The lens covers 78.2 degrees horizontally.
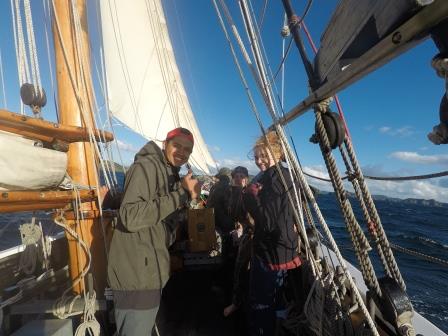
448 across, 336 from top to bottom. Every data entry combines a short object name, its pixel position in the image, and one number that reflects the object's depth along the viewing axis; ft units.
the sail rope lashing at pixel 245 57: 6.61
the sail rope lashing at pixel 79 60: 7.76
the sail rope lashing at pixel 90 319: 5.98
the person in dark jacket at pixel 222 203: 15.67
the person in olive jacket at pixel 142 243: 5.18
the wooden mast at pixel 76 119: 8.13
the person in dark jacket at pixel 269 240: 7.35
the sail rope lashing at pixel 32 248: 8.85
